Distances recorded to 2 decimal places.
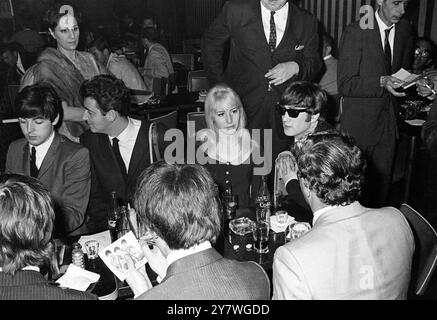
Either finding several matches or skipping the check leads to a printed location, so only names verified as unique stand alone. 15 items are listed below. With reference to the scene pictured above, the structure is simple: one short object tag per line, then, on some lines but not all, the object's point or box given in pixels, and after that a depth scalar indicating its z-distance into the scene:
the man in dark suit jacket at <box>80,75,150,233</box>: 3.57
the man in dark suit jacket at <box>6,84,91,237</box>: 3.23
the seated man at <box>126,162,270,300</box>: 1.77
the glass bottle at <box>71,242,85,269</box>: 2.56
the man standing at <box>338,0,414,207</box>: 4.23
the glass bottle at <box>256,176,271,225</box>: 3.03
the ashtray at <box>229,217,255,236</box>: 2.92
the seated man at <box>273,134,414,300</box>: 1.86
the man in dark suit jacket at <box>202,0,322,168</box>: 4.19
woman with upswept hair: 4.07
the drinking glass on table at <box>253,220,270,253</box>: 2.70
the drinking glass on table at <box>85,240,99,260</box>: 2.68
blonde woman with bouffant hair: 3.64
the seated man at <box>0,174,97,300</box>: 1.80
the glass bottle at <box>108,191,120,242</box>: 2.92
